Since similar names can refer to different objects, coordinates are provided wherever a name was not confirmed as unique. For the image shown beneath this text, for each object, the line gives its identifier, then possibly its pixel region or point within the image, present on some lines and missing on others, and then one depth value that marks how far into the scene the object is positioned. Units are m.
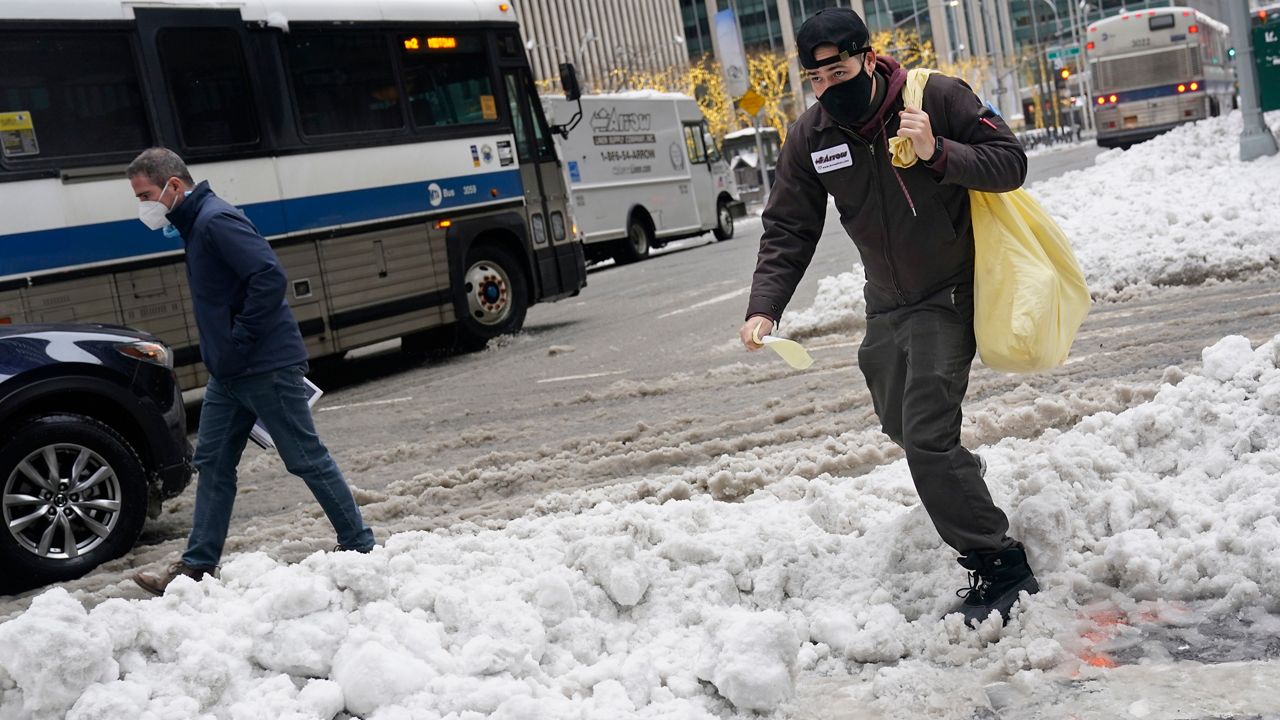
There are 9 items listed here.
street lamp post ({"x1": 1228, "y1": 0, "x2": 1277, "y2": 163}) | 18.42
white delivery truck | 25.88
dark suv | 6.48
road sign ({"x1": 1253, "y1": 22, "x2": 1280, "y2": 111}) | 19.98
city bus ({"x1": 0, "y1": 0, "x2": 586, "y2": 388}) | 10.60
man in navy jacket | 5.85
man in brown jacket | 4.21
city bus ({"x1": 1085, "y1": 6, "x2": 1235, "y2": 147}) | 34.91
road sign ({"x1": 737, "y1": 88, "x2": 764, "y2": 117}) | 38.72
